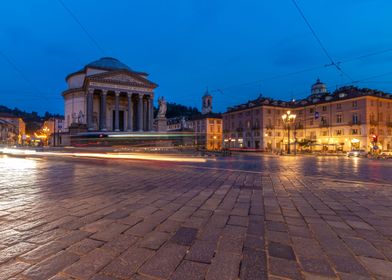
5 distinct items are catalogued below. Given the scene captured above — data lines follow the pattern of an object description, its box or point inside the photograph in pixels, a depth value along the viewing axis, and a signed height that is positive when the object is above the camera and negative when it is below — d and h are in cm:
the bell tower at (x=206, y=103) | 7962 +1397
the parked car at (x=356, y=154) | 2988 -157
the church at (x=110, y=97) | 3875 +874
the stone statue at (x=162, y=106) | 3462 +568
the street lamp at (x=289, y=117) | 2928 +337
